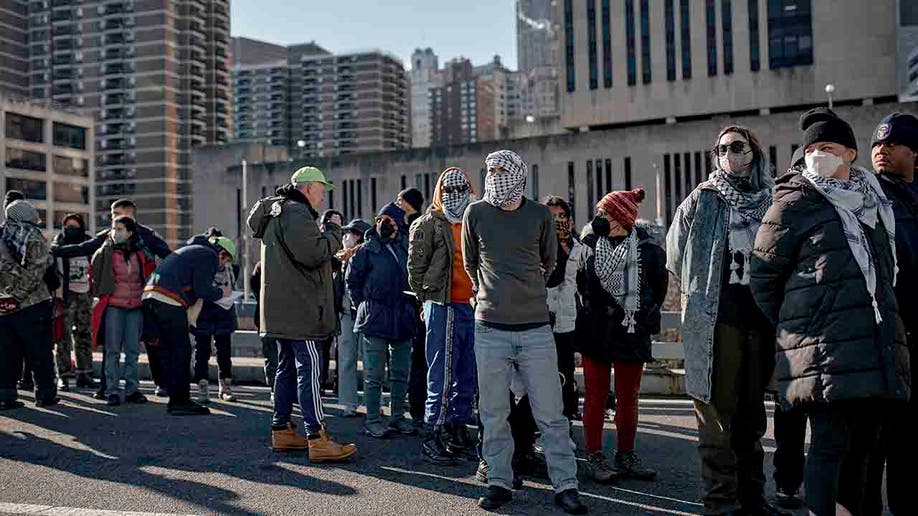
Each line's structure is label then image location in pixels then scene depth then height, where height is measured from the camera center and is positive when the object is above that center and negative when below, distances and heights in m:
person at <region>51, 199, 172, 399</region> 9.19 +0.45
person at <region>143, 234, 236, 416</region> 8.15 -0.18
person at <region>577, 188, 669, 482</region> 5.67 -0.26
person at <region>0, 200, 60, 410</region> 8.18 -0.19
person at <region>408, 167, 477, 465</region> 6.12 -0.38
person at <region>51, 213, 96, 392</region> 10.25 -0.44
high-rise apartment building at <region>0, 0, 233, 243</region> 134.12 +34.81
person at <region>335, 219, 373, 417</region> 8.16 -0.61
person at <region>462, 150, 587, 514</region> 4.93 -0.27
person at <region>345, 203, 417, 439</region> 7.25 -0.28
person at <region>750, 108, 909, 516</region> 3.53 -0.17
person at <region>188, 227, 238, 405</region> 9.09 -0.61
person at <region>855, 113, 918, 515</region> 4.11 -0.07
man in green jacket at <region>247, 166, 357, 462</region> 6.19 -0.11
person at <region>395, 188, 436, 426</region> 7.51 -0.72
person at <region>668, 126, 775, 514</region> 4.41 -0.24
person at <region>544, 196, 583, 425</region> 6.02 -0.17
